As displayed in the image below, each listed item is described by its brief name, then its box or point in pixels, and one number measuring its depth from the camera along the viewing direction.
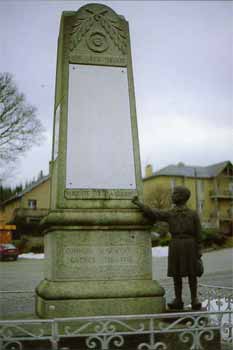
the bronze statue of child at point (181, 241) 5.99
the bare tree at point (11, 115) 25.47
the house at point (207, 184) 59.19
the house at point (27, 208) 41.09
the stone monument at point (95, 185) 6.05
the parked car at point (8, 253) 30.31
